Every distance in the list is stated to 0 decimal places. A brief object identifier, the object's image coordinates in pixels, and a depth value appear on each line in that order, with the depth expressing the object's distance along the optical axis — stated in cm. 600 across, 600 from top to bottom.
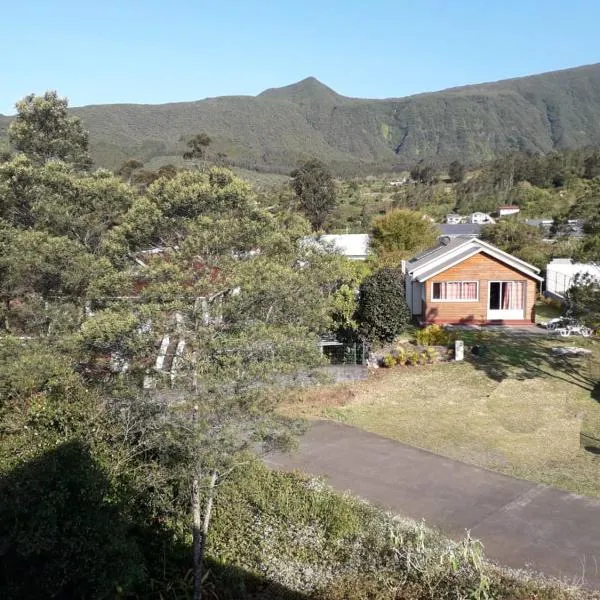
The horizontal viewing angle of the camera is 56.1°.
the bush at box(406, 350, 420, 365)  1920
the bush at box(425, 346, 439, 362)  1939
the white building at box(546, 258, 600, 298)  2864
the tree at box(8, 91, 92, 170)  2766
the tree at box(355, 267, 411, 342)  1902
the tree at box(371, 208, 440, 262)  3962
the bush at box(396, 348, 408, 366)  1923
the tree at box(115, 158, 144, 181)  6514
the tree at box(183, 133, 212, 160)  6297
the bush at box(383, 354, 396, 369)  1914
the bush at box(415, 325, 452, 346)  2066
